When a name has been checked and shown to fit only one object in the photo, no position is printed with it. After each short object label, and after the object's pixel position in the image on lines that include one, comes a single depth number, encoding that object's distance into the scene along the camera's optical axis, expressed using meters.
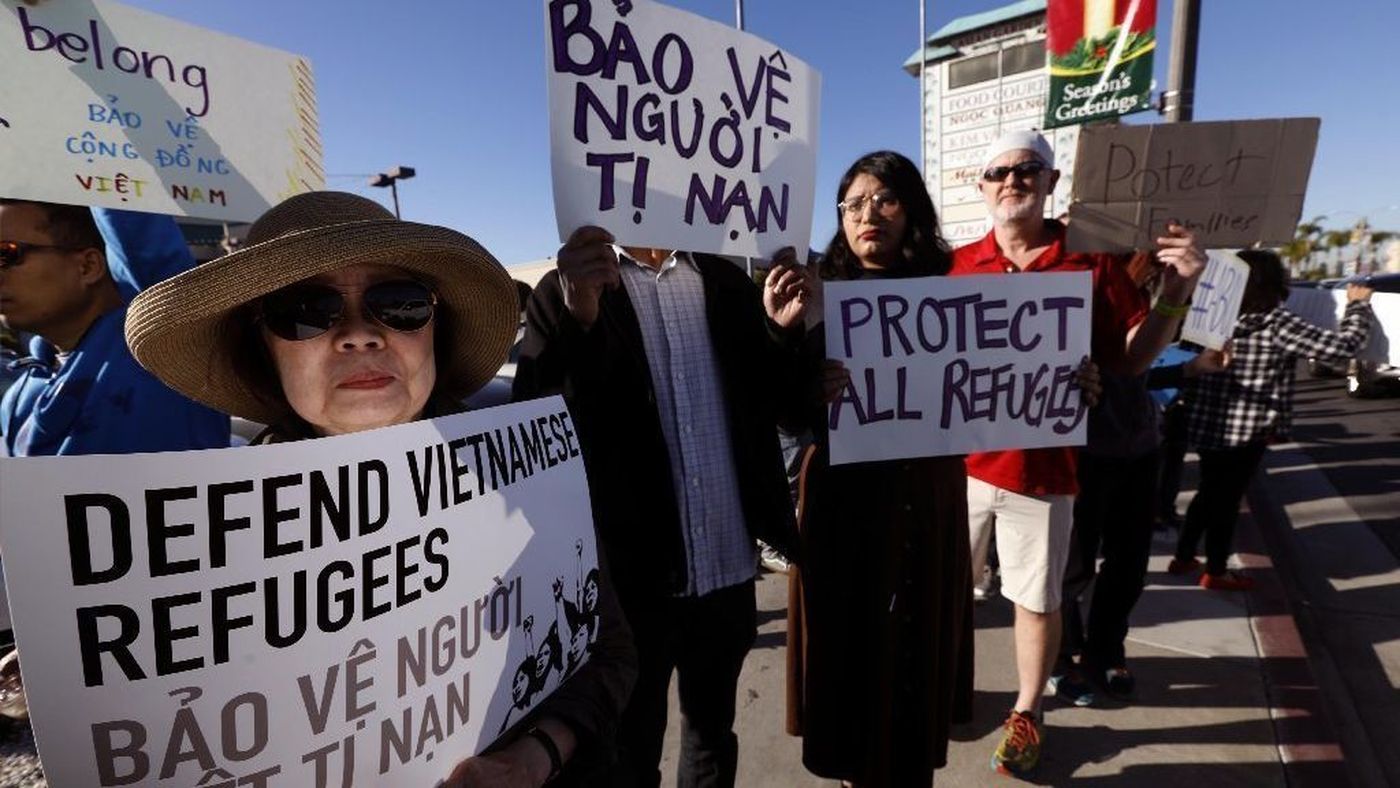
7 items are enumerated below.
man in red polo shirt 2.04
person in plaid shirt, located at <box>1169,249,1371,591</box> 3.62
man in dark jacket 1.67
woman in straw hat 0.89
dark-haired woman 1.93
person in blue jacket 1.62
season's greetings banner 5.39
